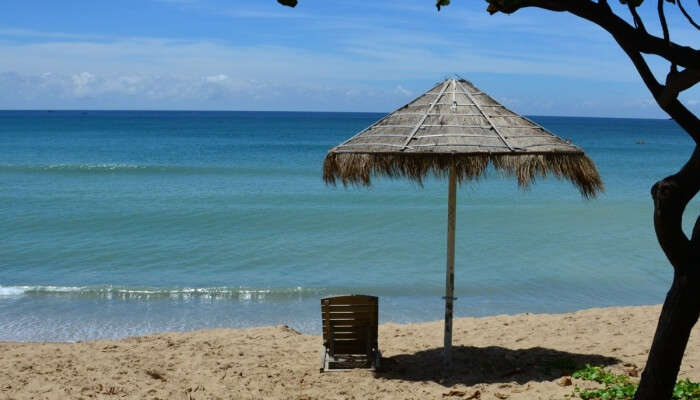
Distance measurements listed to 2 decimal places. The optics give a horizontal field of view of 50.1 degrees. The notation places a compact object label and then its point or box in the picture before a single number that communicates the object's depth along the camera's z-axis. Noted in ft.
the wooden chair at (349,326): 20.70
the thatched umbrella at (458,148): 18.08
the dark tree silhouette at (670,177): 12.20
